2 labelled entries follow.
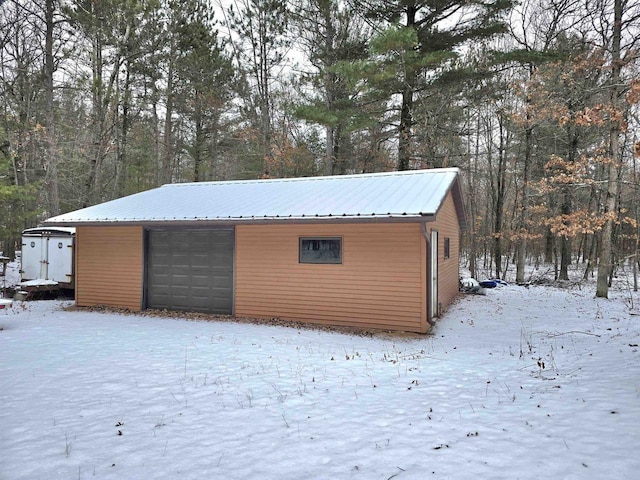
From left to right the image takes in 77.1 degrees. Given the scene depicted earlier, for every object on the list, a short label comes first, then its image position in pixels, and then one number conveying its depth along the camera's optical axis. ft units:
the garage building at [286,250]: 27.48
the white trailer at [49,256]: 41.98
